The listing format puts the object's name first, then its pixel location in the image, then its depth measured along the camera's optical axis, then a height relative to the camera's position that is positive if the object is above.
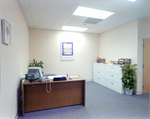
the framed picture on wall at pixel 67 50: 5.29 +0.41
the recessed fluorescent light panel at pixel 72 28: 4.78 +1.47
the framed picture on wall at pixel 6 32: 1.42 +0.38
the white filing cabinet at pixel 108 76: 3.90 -0.81
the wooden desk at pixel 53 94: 2.40 -0.95
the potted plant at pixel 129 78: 3.55 -0.72
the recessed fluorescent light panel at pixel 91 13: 3.00 +1.47
